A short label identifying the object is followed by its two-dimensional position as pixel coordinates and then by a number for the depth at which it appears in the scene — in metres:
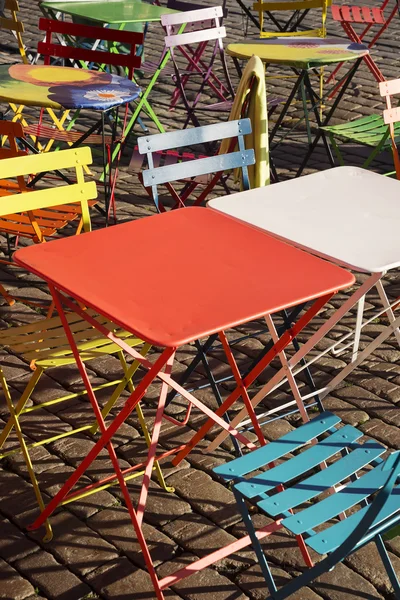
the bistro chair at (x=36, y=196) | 4.48
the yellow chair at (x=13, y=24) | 8.01
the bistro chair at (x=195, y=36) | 7.73
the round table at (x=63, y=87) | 6.59
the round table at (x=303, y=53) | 7.73
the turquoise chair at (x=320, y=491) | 3.10
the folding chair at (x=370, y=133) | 6.83
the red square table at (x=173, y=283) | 3.50
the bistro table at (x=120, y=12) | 8.54
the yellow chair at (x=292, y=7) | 9.20
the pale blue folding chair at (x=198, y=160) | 4.73
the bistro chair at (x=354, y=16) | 9.31
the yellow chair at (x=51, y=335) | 4.29
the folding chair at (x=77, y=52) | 7.37
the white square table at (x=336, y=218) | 4.05
